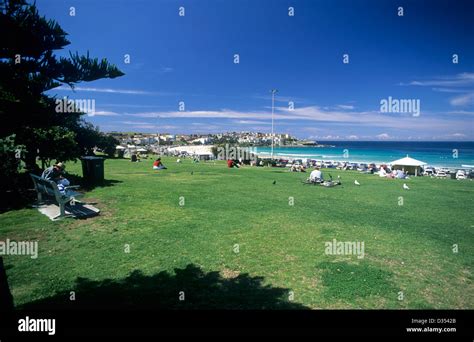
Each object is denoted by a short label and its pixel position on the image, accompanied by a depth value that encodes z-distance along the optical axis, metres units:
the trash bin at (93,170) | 14.89
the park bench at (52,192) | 7.80
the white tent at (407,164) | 30.00
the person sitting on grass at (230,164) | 31.11
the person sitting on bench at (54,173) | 9.70
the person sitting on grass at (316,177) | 17.50
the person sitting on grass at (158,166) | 25.52
